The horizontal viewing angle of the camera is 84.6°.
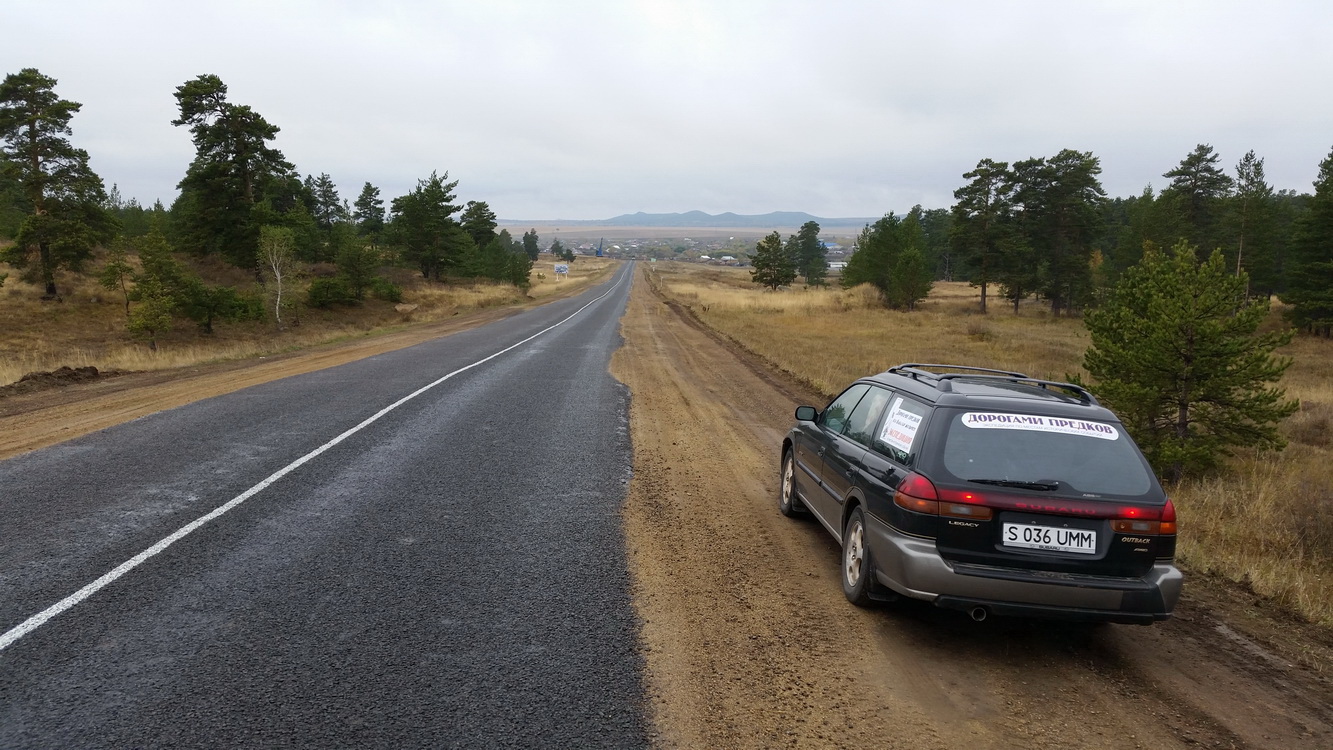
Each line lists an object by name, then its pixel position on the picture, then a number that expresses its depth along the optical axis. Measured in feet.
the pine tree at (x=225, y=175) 125.29
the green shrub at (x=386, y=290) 143.74
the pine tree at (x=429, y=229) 178.81
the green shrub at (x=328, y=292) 134.41
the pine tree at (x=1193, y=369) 30.25
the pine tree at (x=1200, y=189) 165.37
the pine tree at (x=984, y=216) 173.17
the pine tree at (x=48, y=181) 99.50
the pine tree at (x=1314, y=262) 123.34
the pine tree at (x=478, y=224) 253.85
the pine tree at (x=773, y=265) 248.73
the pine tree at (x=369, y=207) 261.65
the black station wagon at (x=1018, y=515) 13.38
